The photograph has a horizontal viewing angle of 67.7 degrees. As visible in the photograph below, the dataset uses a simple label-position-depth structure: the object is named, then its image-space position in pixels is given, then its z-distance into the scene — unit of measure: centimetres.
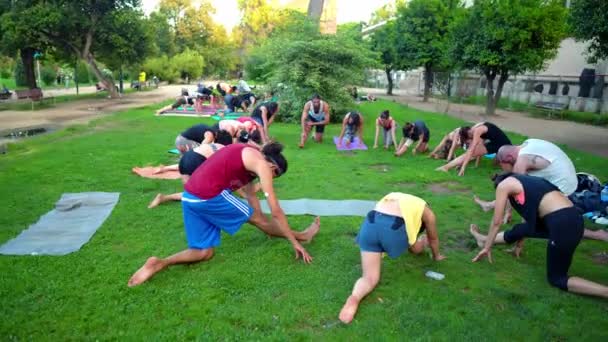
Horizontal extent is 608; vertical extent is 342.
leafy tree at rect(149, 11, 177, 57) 4169
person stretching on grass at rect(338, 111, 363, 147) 1068
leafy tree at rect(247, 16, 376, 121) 1527
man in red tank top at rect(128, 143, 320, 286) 383
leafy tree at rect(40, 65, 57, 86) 3649
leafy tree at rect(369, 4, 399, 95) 2676
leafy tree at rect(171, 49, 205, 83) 4262
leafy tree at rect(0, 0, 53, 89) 1883
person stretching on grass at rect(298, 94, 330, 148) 1115
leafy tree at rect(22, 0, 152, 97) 1952
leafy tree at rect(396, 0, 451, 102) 2470
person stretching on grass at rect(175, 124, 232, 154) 676
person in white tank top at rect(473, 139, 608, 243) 489
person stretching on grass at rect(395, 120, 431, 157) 983
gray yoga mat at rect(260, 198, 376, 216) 585
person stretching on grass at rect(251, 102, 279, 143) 1014
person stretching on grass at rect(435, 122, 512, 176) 782
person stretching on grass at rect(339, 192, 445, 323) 363
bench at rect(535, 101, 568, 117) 1869
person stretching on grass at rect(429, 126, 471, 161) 898
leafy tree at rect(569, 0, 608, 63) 1051
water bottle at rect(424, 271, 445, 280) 410
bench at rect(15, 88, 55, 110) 1923
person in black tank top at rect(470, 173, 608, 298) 369
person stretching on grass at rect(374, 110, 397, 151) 1029
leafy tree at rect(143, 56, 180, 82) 4059
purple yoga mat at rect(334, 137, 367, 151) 1062
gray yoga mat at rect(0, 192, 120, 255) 457
